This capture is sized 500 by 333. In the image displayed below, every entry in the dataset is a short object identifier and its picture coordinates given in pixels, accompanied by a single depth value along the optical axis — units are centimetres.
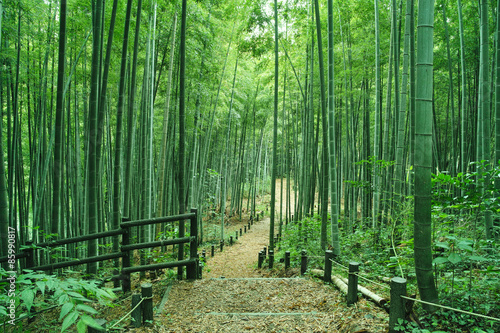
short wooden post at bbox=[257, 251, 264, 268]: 497
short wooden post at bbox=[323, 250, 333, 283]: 280
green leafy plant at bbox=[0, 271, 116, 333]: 93
